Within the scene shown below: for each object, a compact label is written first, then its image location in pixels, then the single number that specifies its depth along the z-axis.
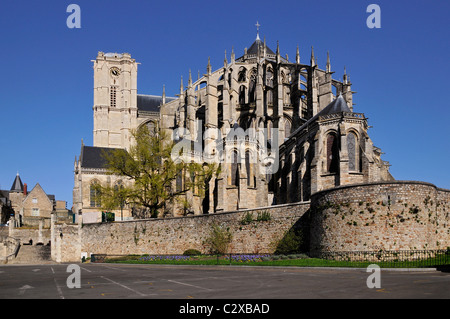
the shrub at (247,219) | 32.73
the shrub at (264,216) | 31.57
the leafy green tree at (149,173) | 43.41
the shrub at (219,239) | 33.72
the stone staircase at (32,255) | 44.19
